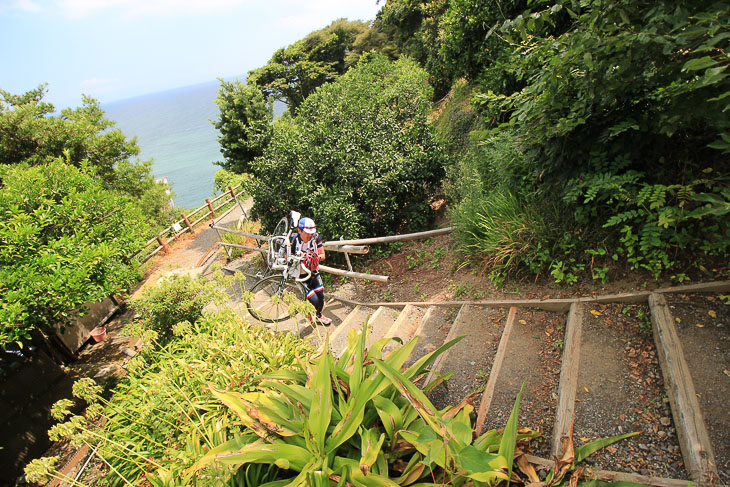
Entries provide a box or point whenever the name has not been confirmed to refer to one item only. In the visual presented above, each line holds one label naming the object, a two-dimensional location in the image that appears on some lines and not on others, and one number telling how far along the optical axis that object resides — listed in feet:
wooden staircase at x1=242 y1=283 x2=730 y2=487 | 5.65
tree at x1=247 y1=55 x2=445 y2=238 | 21.02
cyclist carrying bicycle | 14.78
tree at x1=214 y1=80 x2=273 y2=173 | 42.09
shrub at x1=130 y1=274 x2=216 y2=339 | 12.71
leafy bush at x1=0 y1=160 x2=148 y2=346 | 12.89
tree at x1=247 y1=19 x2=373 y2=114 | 99.50
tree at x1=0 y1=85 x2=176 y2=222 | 32.53
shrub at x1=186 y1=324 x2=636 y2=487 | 5.36
